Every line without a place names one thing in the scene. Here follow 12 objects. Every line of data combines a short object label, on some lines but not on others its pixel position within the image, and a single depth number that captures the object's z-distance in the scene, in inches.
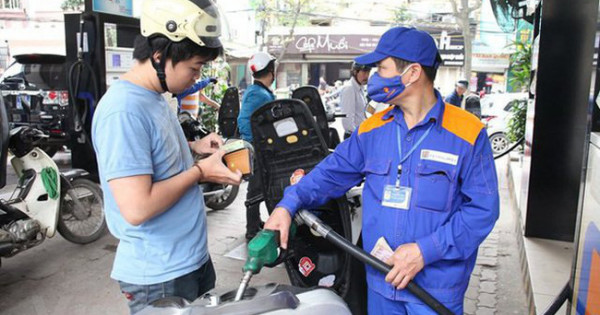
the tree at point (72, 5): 761.6
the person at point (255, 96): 183.9
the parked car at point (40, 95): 343.3
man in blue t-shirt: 61.7
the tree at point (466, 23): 719.7
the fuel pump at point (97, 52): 243.9
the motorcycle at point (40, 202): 160.6
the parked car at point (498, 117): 441.4
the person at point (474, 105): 459.8
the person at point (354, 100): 243.9
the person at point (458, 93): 406.9
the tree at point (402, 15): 1050.7
